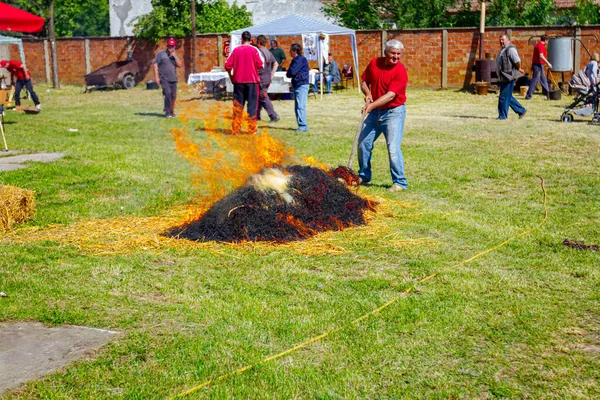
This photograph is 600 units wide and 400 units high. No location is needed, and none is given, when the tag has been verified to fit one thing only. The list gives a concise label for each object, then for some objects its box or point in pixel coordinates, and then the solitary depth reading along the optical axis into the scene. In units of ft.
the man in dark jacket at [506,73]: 56.95
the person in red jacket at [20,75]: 73.78
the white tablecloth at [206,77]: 87.66
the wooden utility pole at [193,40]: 107.65
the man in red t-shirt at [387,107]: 29.66
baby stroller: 55.31
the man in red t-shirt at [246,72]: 49.83
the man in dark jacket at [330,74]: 94.68
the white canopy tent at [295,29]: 88.58
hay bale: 24.13
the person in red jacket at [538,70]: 80.94
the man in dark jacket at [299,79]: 51.83
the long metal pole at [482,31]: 93.71
